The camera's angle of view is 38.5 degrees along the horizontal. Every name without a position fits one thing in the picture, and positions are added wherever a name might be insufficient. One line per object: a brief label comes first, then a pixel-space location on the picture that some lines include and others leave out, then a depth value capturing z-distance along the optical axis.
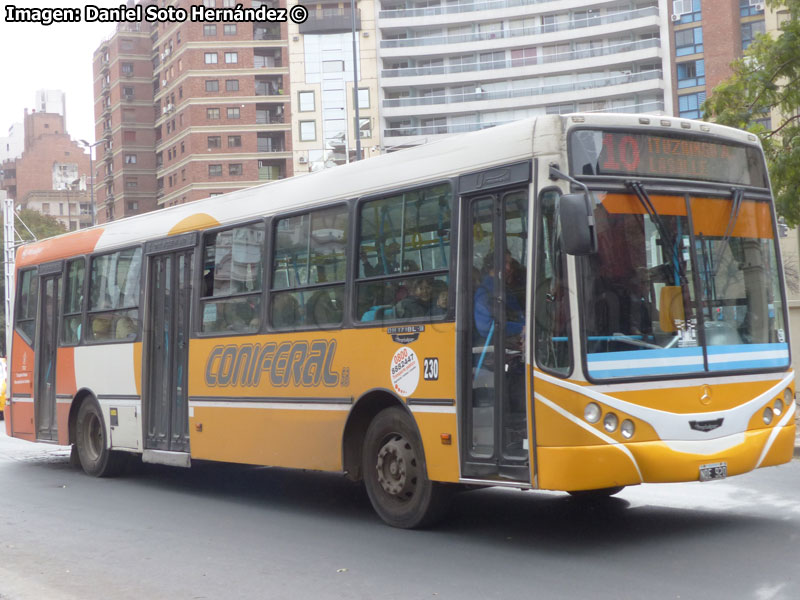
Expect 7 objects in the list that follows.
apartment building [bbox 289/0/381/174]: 93.56
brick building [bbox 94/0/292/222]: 96.50
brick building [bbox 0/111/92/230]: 134.75
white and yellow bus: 7.96
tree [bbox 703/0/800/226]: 16.27
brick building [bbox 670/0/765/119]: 81.56
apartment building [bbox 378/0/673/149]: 87.38
